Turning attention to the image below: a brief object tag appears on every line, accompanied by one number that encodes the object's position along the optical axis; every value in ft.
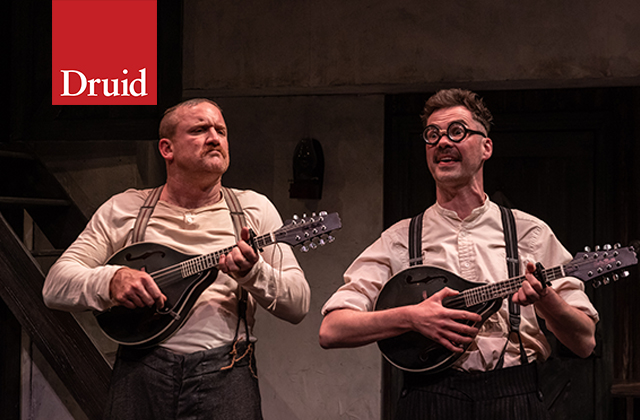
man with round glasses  6.65
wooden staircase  11.71
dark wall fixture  13.78
